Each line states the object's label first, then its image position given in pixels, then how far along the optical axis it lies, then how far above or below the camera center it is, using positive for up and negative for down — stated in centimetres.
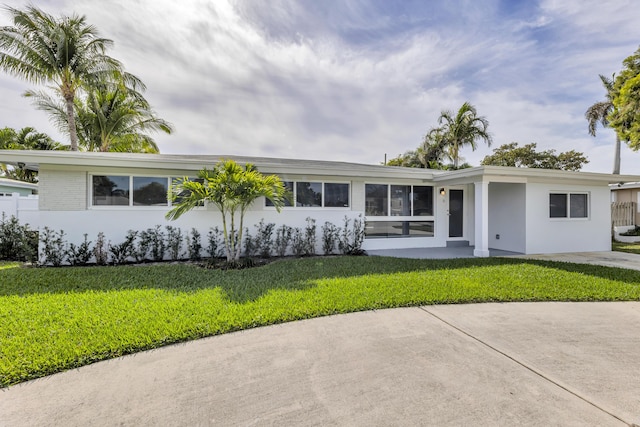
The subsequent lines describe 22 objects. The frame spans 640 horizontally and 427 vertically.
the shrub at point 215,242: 832 -78
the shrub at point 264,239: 854 -72
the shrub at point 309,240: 897 -77
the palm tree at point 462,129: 1947 +589
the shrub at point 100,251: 749 -94
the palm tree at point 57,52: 1097 +646
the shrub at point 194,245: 811 -83
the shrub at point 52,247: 727 -81
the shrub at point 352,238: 927 -73
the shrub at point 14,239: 800 -67
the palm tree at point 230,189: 678 +61
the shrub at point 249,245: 846 -87
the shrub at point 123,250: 757 -91
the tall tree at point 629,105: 1177 +468
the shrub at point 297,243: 893 -85
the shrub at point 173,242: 806 -75
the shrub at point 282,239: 880 -73
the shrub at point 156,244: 791 -79
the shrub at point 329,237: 916 -69
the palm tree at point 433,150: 2114 +479
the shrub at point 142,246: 779 -84
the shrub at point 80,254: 744 -99
